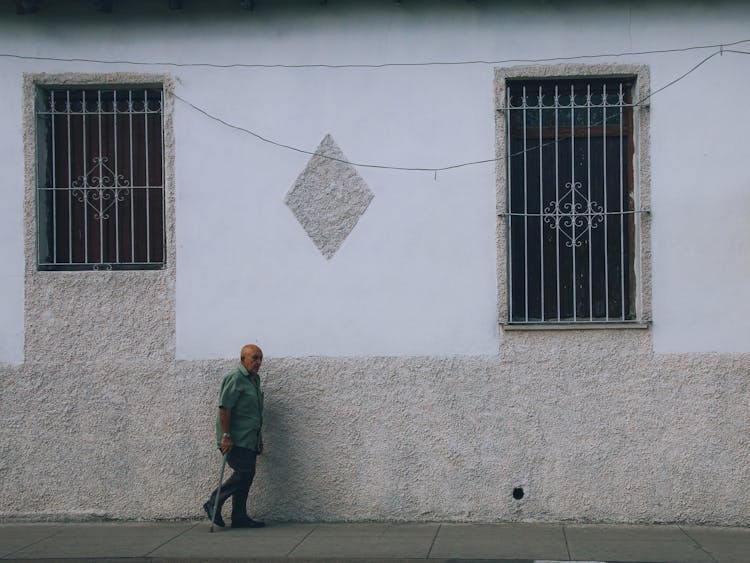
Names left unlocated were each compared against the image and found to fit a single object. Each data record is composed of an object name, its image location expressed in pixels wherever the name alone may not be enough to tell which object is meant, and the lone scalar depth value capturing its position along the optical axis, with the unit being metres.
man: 8.20
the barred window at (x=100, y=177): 8.98
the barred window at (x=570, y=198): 8.73
